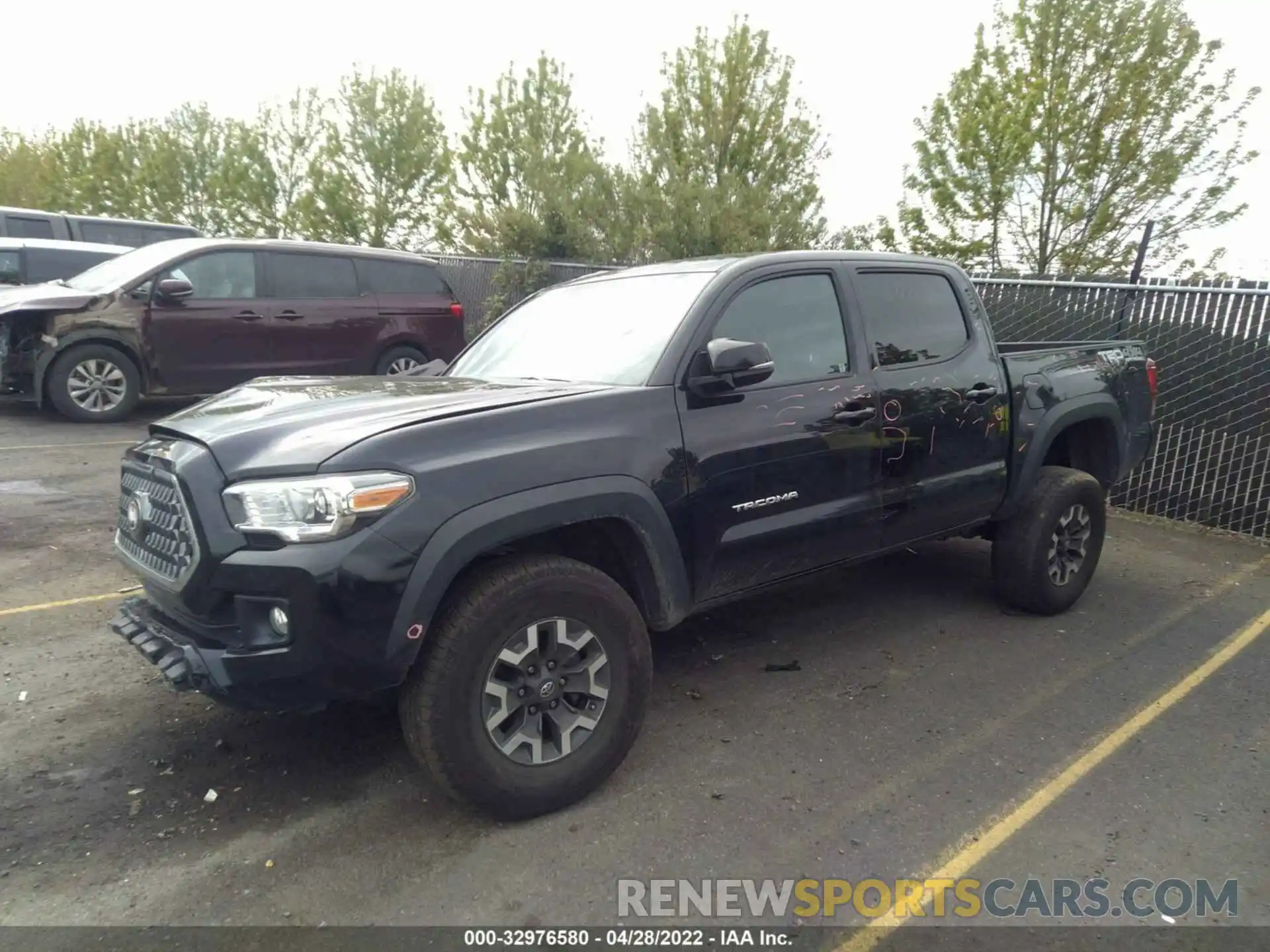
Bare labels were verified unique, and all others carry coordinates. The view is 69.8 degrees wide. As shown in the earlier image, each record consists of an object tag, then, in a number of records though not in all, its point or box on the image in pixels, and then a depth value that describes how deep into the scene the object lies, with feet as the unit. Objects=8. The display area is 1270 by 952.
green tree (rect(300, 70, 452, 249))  82.07
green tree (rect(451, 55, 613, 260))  52.95
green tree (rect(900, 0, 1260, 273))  45.47
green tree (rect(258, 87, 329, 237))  90.17
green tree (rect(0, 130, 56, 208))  107.24
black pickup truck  8.96
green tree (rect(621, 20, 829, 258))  56.13
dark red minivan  28.76
